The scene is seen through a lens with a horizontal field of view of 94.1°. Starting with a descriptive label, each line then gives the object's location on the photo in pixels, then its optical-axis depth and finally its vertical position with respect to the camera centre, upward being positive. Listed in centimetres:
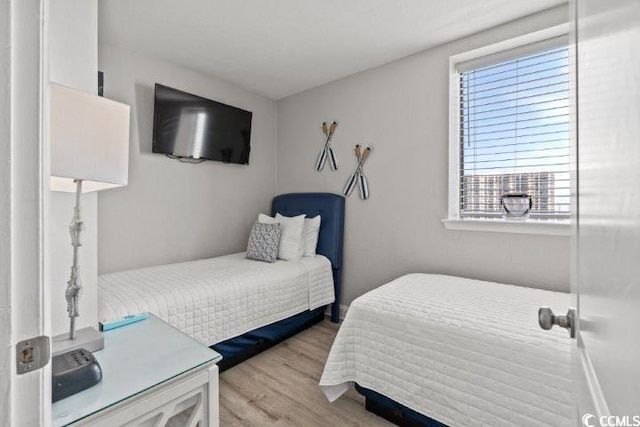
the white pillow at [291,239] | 284 -27
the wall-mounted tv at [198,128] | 260 +80
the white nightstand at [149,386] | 81 -52
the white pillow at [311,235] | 299 -23
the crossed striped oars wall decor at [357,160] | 290 +54
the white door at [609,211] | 35 +0
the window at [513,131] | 205 +63
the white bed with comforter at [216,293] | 180 -56
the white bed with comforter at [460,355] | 117 -65
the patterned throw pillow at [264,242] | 276 -29
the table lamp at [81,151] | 92 +19
